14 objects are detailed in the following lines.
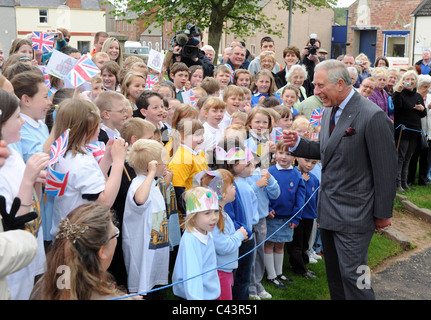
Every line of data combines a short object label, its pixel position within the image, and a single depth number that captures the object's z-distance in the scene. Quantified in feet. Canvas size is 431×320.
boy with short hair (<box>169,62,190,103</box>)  23.95
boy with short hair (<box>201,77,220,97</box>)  23.52
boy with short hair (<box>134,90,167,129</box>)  17.43
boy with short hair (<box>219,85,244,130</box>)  21.90
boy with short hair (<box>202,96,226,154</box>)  19.13
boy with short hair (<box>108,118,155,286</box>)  13.88
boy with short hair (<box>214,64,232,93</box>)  25.86
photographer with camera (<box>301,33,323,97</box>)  32.22
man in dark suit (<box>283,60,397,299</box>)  13.47
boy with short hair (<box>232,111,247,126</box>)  19.90
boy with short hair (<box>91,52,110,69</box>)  22.97
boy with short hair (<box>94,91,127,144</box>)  15.51
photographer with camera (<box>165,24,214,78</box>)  28.22
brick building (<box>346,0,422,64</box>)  104.01
